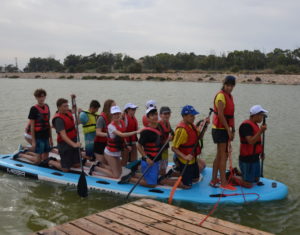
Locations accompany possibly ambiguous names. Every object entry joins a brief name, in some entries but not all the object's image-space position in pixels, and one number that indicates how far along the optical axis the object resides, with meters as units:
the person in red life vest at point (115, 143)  5.46
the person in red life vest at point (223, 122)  4.93
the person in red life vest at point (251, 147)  5.02
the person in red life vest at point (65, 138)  5.84
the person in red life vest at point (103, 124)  5.87
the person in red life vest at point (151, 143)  5.05
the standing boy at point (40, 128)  6.31
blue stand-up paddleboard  5.09
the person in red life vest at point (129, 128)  6.11
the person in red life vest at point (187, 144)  4.96
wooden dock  3.64
